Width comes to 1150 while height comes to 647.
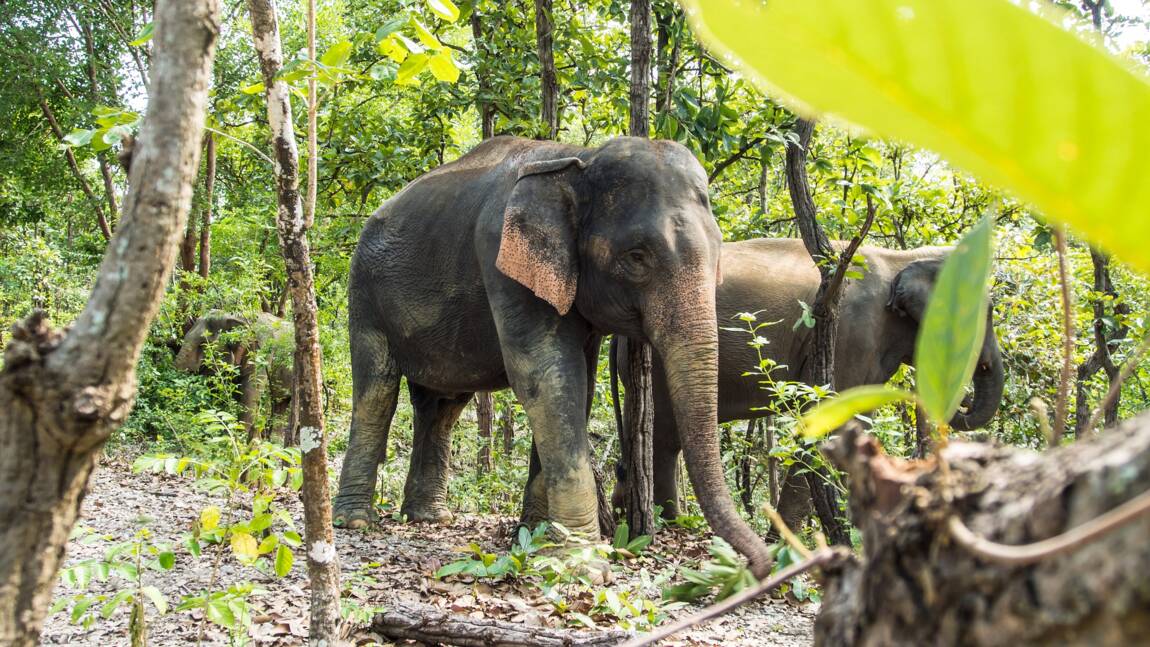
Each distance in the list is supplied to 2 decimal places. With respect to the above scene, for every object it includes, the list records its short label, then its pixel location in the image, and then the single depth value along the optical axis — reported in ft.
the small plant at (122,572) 8.97
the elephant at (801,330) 25.90
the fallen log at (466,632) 11.41
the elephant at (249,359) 37.29
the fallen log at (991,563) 2.04
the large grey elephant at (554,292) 17.42
